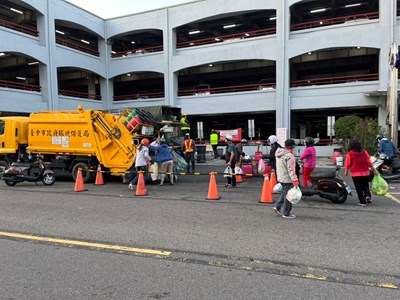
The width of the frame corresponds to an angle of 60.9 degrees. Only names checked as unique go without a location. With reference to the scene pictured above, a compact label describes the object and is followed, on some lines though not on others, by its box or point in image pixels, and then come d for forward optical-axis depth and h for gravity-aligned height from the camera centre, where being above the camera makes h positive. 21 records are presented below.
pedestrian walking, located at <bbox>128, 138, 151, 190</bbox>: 11.14 -0.77
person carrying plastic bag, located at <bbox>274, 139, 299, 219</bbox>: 6.72 -0.77
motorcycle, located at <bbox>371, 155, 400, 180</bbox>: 11.57 -1.27
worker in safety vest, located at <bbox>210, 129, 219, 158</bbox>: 22.73 -0.52
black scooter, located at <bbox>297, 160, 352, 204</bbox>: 8.17 -1.38
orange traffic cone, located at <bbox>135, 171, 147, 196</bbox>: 9.92 -1.60
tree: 17.80 -0.03
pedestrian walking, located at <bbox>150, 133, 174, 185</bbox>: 12.02 -0.87
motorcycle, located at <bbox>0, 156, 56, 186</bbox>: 11.97 -1.36
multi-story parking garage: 23.38 +5.95
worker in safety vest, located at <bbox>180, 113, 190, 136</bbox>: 15.13 +0.35
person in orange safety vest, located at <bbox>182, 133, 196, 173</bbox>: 14.98 -0.73
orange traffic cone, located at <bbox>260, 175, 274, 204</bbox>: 8.45 -1.53
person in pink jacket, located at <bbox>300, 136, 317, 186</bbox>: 9.20 -0.73
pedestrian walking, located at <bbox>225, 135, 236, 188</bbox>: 11.01 -0.81
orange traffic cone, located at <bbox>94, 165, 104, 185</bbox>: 12.43 -1.61
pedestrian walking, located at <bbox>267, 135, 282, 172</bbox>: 10.65 -0.66
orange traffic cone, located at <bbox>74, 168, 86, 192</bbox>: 10.77 -1.59
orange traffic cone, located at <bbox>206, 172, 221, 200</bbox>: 9.05 -1.59
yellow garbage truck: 12.34 -0.24
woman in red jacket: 8.04 -0.90
